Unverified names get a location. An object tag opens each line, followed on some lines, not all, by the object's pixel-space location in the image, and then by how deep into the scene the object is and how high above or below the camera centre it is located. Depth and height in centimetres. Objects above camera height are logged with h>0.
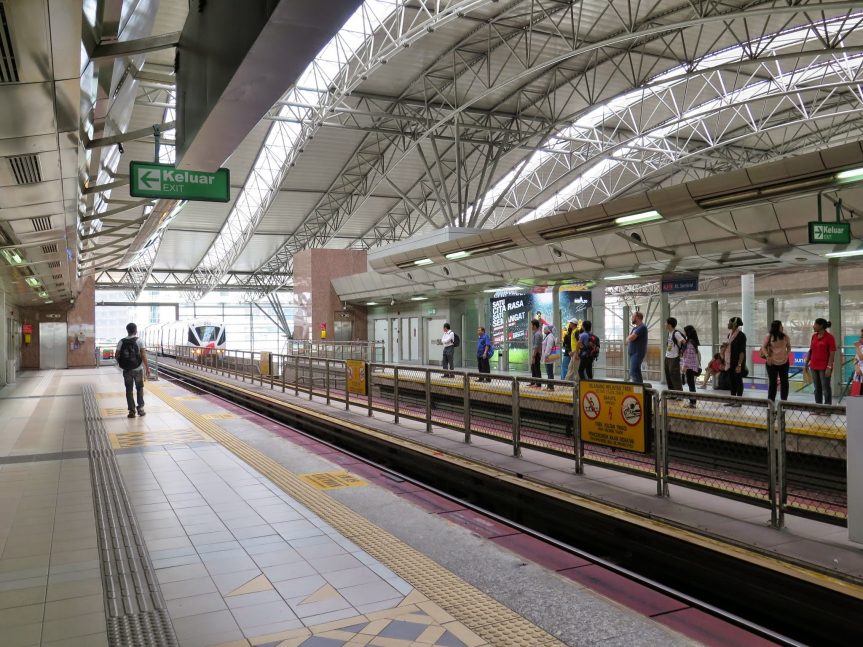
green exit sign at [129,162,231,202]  827 +196
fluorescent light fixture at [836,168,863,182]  760 +176
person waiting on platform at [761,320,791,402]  976 -39
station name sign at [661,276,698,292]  1417 +100
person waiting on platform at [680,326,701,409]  1083 -47
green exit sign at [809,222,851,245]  975 +139
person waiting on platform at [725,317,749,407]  1023 -40
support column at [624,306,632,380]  1555 -5
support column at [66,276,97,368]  3375 +54
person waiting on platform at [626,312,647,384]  1105 -23
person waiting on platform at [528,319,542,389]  1399 -40
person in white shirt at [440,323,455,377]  1644 -31
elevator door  3306 -24
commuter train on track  3641 +24
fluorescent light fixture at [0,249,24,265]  1267 +167
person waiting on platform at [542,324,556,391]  1435 -28
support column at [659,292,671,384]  1433 +36
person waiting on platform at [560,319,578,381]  1306 -18
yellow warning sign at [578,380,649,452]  630 -81
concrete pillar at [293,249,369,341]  2853 +196
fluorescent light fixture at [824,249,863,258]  1084 +123
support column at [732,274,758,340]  1377 +52
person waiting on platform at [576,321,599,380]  1243 -30
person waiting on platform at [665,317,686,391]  1050 -38
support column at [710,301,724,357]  1448 +3
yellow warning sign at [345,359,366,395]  1225 -75
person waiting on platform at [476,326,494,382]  1591 -35
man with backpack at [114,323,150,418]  1168 -37
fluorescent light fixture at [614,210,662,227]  1001 +173
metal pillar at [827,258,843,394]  1154 +28
